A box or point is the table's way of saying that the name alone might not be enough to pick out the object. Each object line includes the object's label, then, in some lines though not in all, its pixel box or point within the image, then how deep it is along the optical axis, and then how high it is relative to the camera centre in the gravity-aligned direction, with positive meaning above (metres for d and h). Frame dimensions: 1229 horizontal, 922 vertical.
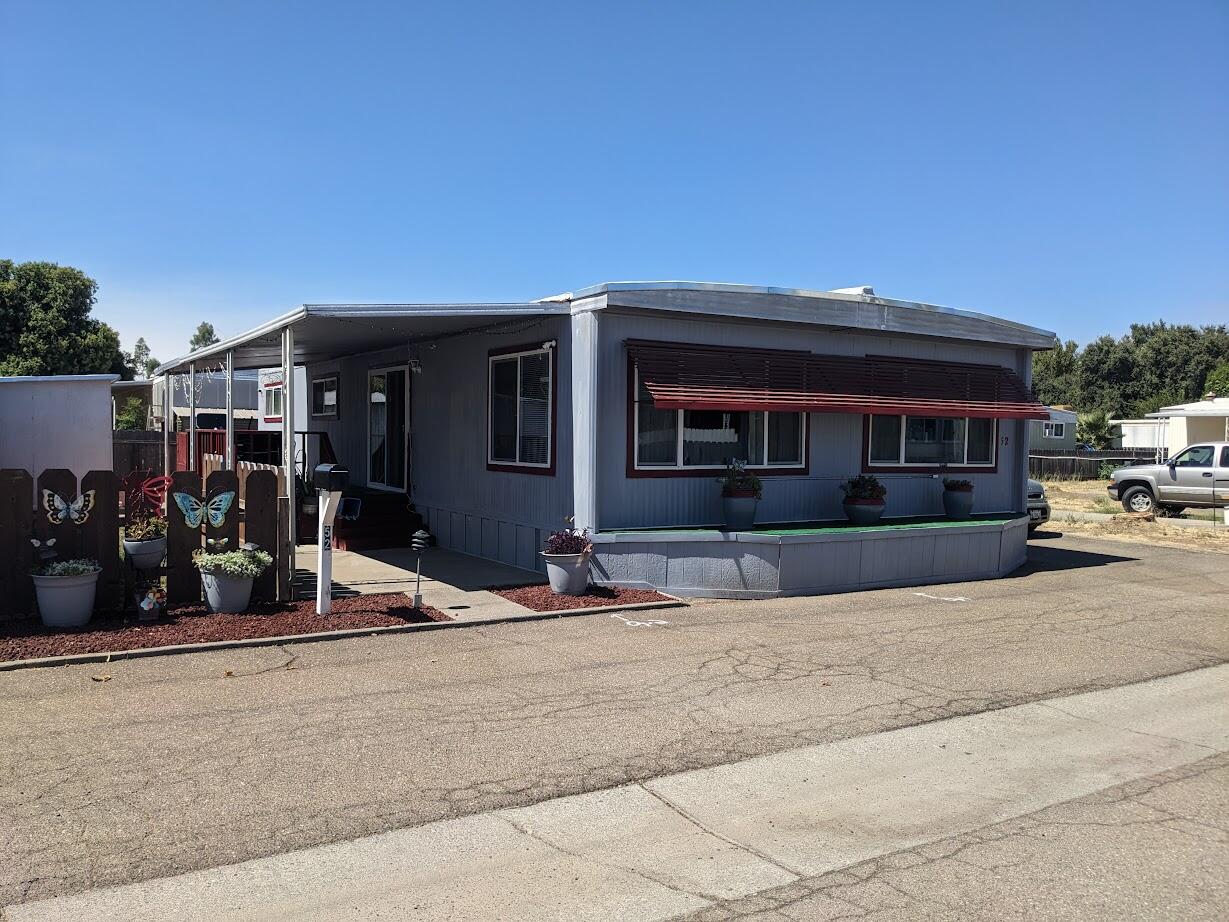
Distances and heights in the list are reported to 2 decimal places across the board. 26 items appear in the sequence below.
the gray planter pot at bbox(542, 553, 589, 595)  9.77 -1.35
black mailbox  8.55 -0.34
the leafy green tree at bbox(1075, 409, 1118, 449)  43.22 +0.84
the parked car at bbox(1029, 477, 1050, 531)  17.14 -1.05
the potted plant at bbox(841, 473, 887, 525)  12.24 -0.71
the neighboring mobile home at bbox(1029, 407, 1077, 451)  42.31 +0.71
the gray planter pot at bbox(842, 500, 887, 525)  12.24 -0.86
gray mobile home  10.46 +0.36
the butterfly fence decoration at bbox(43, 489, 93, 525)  7.85 -0.59
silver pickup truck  20.89 -0.77
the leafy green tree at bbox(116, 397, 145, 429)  32.44 +0.83
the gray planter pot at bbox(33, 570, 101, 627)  7.56 -1.28
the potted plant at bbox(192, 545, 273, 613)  8.18 -1.19
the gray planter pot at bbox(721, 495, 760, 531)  11.02 -0.78
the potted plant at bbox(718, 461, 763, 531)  11.01 -0.63
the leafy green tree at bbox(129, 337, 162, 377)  65.69 +6.18
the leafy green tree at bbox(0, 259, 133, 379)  32.19 +4.09
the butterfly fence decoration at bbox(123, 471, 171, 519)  9.00 -0.56
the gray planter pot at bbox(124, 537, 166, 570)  8.16 -0.98
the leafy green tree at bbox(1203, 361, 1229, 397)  45.88 +3.28
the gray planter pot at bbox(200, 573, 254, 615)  8.23 -1.32
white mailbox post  8.41 -0.75
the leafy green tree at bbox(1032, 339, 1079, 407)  60.09 +4.68
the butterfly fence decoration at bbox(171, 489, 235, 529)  8.32 -0.60
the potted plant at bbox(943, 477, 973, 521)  13.65 -0.75
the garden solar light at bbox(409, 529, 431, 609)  8.83 -0.94
